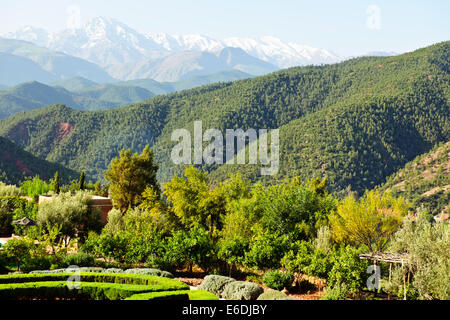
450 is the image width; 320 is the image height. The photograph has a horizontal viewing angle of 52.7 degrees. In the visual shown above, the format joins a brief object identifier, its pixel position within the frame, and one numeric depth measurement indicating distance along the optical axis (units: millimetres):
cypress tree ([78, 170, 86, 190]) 51294
